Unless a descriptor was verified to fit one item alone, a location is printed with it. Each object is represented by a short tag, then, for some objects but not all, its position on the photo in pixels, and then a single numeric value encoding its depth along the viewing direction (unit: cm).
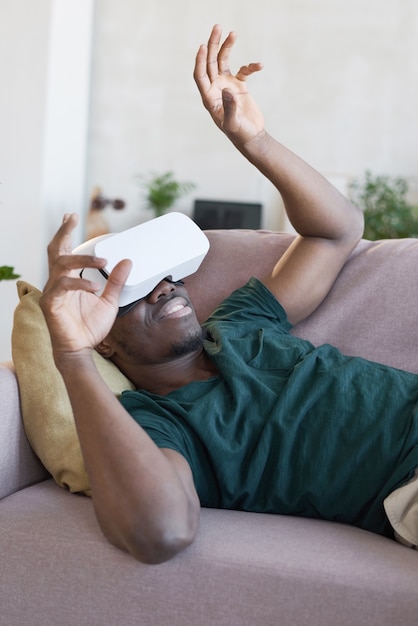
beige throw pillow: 152
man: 121
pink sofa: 116
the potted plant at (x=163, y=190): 545
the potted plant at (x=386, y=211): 490
